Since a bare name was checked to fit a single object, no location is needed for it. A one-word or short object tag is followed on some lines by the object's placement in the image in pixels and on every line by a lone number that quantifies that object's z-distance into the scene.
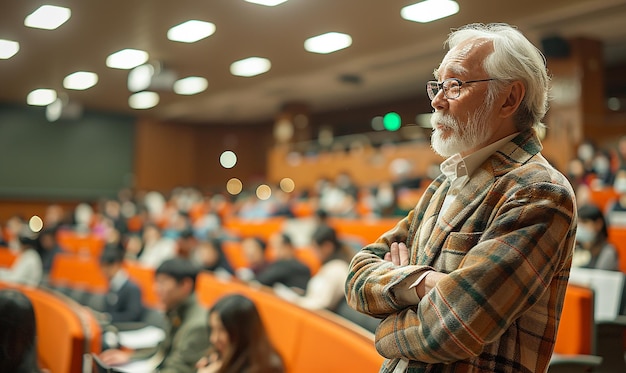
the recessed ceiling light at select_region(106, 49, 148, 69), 8.86
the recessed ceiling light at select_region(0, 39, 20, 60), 7.78
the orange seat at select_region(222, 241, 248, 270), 6.74
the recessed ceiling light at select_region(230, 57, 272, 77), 9.73
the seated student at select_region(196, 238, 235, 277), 5.81
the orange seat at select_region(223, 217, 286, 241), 8.89
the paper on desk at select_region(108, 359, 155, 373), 3.34
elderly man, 1.14
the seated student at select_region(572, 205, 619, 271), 4.04
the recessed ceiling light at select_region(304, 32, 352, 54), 8.06
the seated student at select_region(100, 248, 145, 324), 5.15
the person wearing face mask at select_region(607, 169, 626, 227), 6.05
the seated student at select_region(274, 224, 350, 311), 3.87
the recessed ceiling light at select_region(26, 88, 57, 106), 12.27
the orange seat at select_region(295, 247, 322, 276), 5.46
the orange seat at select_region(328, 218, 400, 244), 6.23
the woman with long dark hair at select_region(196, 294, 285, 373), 2.60
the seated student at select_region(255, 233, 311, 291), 4.70
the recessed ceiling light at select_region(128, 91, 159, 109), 13.47
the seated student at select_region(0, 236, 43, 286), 6.44
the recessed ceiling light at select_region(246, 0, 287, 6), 6.54
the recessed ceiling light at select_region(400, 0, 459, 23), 6.10
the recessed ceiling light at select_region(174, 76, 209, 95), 11.20
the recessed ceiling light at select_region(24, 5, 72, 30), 6.33
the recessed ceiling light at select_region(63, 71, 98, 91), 10.56
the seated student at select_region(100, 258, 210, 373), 3.09
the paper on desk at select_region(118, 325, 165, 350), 4.35
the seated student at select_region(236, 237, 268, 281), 5.52
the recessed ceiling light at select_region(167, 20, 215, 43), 7.39
